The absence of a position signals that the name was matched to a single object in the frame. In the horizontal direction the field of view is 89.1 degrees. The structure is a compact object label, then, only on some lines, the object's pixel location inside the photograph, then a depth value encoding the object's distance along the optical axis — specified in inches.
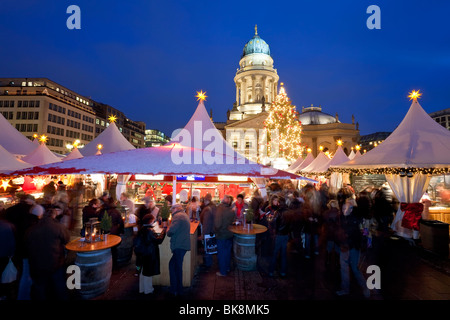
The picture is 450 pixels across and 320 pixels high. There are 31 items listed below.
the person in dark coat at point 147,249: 206.5
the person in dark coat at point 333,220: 232.6
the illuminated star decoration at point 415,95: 445.7
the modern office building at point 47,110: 2231.8
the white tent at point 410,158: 366.9
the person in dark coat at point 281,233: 251.3
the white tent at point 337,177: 760.2
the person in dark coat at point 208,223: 289.0
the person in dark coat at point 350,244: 217.8
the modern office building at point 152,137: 5997.1
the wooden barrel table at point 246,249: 279.1
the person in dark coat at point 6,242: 189.2
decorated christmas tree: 1168.8
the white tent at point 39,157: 614.5
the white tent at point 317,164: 800.9
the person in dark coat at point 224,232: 262.8
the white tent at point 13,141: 557.0
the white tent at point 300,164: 968.9
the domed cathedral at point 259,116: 2138.3
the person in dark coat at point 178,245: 211.9
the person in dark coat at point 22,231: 202.1
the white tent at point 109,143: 722.2
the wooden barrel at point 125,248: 292.4
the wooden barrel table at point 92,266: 210.5
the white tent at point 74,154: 765.1
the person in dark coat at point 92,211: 281.3
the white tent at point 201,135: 377.1
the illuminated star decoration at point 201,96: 446.2
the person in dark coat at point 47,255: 175.9
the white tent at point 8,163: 351.3
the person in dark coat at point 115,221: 270.8
